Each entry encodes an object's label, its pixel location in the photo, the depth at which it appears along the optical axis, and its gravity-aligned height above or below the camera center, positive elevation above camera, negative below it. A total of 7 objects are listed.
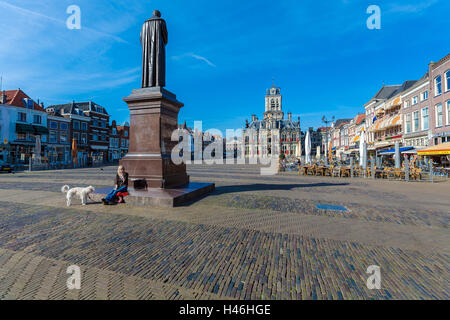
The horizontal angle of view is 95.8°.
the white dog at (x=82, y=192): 6.19 -0.82
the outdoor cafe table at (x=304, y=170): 19.38 -0.64
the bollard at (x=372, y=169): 15.45 -0.49
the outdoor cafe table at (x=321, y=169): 18.34 -0.58
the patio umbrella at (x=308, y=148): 23.44 +1.79
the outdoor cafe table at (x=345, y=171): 17.34 -0.70
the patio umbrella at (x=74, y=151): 29.24 +2.11
